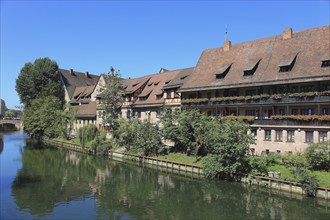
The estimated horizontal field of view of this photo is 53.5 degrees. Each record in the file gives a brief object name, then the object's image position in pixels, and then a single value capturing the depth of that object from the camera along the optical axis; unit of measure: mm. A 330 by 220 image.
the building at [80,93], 70188
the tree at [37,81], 84125
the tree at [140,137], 43375
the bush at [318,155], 27953
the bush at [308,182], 25891
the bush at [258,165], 30250
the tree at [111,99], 55125
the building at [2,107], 166275
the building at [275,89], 32625
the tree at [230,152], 30656
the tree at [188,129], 37656
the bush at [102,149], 49656
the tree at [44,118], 70375
